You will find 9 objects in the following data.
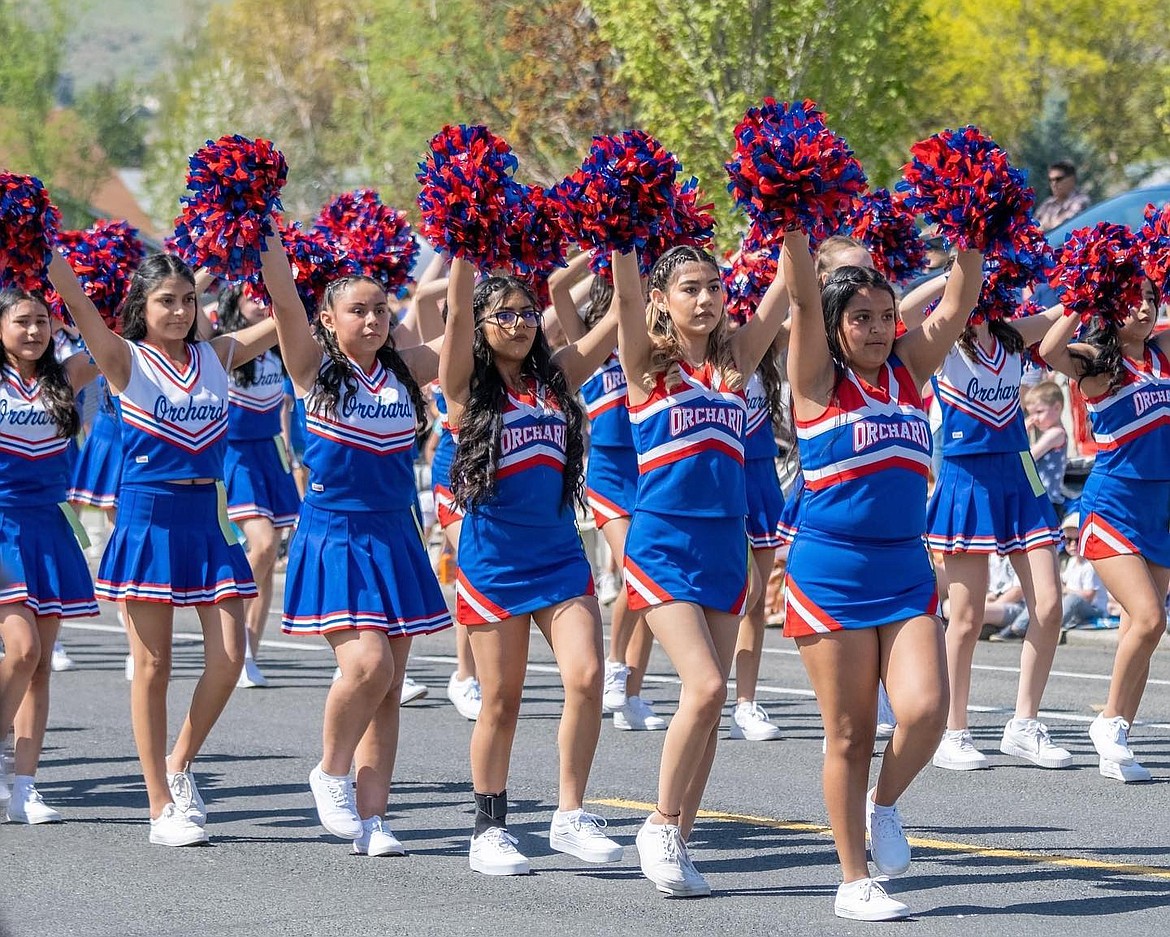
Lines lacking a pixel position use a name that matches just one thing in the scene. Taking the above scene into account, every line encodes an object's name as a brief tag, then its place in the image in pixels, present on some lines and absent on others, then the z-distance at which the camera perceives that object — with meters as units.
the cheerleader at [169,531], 13.22
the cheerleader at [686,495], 11.55
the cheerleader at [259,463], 20.11
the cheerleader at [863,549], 10.95
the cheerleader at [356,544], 12.45
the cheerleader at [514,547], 12.02
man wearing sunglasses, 36.62
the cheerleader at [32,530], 14.09
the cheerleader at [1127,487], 15.00
